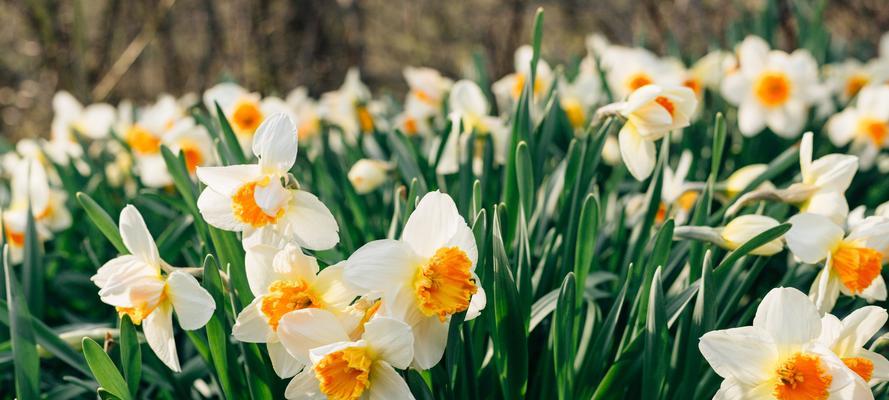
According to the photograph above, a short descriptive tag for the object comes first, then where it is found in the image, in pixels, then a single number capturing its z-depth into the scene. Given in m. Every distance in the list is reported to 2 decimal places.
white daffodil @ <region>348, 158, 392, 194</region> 1.67
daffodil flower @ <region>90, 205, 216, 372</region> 0.92
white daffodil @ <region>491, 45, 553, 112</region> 2.18
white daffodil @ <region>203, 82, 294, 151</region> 2.00
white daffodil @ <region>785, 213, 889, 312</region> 1.05
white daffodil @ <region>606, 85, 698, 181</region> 1.17
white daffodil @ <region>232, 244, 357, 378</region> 0.89
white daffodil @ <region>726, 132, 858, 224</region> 1.17
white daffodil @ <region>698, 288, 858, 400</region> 0.89
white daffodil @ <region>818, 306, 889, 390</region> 0.92
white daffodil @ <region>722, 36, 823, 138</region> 2.00
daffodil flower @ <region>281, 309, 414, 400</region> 0.83
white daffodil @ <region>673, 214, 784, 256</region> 1.09
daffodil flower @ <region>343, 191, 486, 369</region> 0.85
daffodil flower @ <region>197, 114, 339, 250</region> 0.94
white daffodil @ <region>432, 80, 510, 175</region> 1.75
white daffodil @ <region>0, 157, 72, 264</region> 1.63
